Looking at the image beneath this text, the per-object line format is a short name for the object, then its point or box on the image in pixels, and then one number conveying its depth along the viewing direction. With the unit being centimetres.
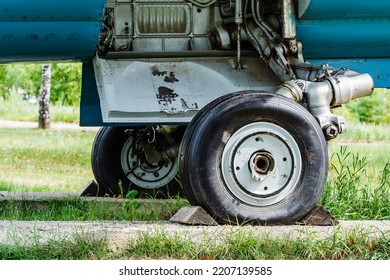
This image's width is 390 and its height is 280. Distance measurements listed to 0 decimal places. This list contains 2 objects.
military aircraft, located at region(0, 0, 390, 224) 1006
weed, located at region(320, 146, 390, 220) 1135
